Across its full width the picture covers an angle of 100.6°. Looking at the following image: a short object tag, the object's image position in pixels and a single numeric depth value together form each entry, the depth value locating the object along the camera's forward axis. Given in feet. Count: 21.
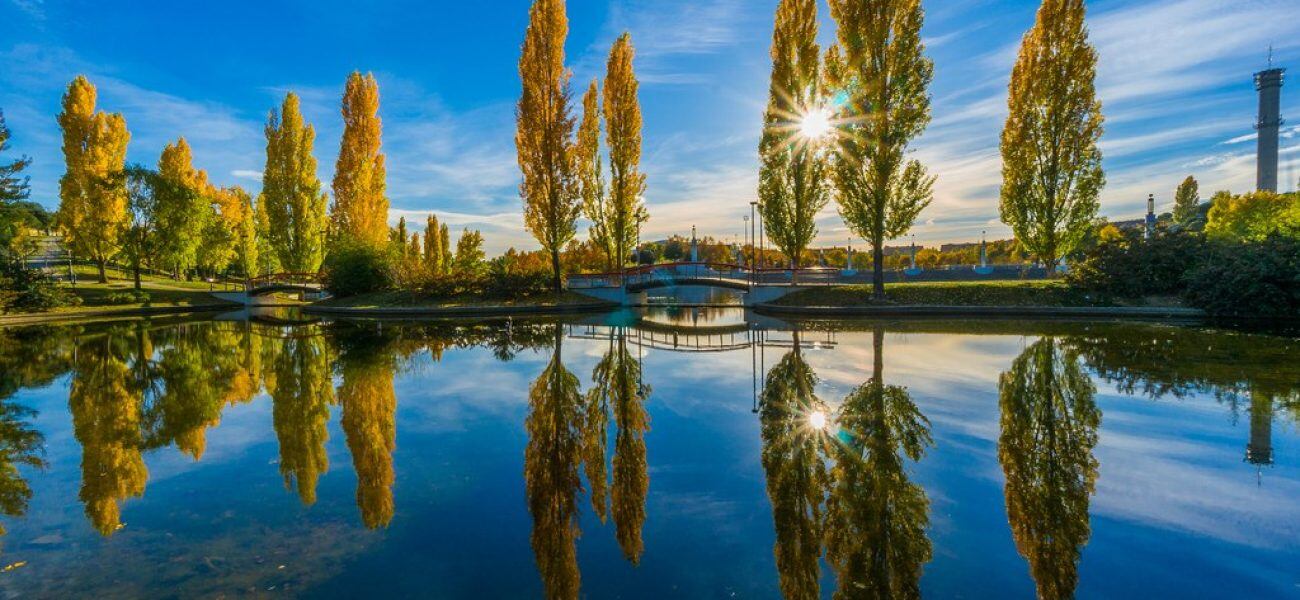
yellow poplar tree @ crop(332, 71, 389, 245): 122.72
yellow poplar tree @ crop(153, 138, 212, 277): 112.06
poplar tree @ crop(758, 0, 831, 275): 85.40
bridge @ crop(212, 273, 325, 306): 118.42
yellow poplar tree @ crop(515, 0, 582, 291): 90.43
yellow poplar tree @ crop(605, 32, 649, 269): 97.50
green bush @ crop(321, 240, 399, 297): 106.32
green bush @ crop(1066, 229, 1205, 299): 72.49
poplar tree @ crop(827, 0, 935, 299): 74.59
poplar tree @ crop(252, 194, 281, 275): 162.05
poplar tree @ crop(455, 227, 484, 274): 138.41
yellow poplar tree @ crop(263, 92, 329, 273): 125.29
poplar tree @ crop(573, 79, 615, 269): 102.83
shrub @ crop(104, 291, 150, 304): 99.81
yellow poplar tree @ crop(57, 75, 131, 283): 106.22
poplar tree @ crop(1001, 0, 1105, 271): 81.46
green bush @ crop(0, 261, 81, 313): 85.92
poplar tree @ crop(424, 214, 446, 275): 154.20
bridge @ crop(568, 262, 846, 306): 91.17
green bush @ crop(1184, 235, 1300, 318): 60.29
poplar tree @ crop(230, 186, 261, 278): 155.84
